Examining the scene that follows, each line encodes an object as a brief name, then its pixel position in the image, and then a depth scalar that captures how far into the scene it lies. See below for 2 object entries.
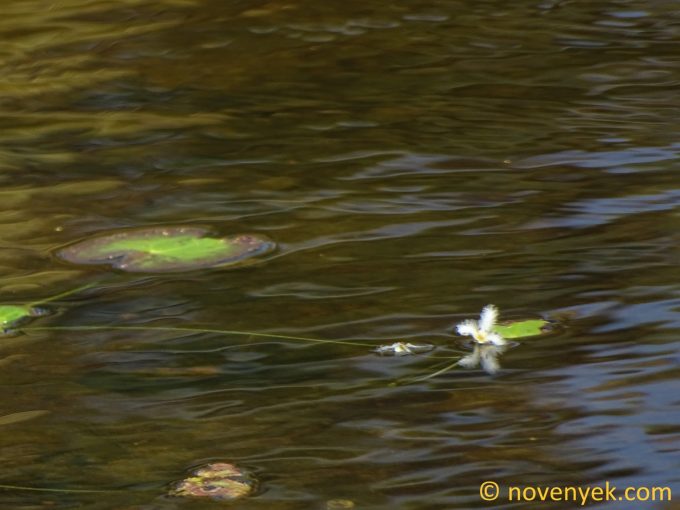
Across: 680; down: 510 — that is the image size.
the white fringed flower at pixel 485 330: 5.24
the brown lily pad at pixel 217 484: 4.40
